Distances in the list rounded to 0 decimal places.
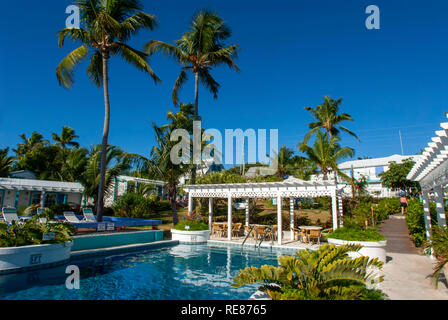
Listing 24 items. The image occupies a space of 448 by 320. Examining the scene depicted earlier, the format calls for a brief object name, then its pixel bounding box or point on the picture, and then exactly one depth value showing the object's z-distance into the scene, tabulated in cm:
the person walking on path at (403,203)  2480
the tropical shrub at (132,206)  1961
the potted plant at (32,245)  687
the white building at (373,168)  4398
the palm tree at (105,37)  1310
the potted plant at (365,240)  819
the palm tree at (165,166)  1543
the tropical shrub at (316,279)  373
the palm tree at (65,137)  3488
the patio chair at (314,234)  1191
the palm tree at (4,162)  2384
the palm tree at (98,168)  1809
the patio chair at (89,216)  1448
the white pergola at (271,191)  1207
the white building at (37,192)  1924
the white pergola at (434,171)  492
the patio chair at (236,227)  1477
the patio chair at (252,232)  1458
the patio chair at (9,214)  1121
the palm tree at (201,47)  1689
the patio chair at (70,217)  1333
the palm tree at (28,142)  3447
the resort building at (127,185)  2498
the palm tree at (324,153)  1866
